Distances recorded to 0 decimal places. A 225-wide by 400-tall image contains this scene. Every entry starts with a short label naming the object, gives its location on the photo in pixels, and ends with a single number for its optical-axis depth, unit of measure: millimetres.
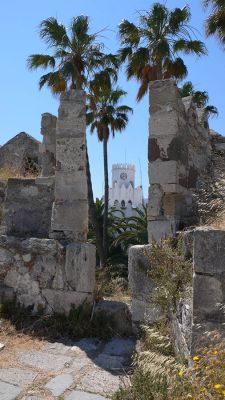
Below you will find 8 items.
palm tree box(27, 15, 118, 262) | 13898
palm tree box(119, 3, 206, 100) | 14031
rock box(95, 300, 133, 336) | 5141
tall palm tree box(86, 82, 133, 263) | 18828
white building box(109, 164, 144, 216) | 44156
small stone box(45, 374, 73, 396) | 3598
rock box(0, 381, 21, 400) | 3453
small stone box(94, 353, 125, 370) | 4270
